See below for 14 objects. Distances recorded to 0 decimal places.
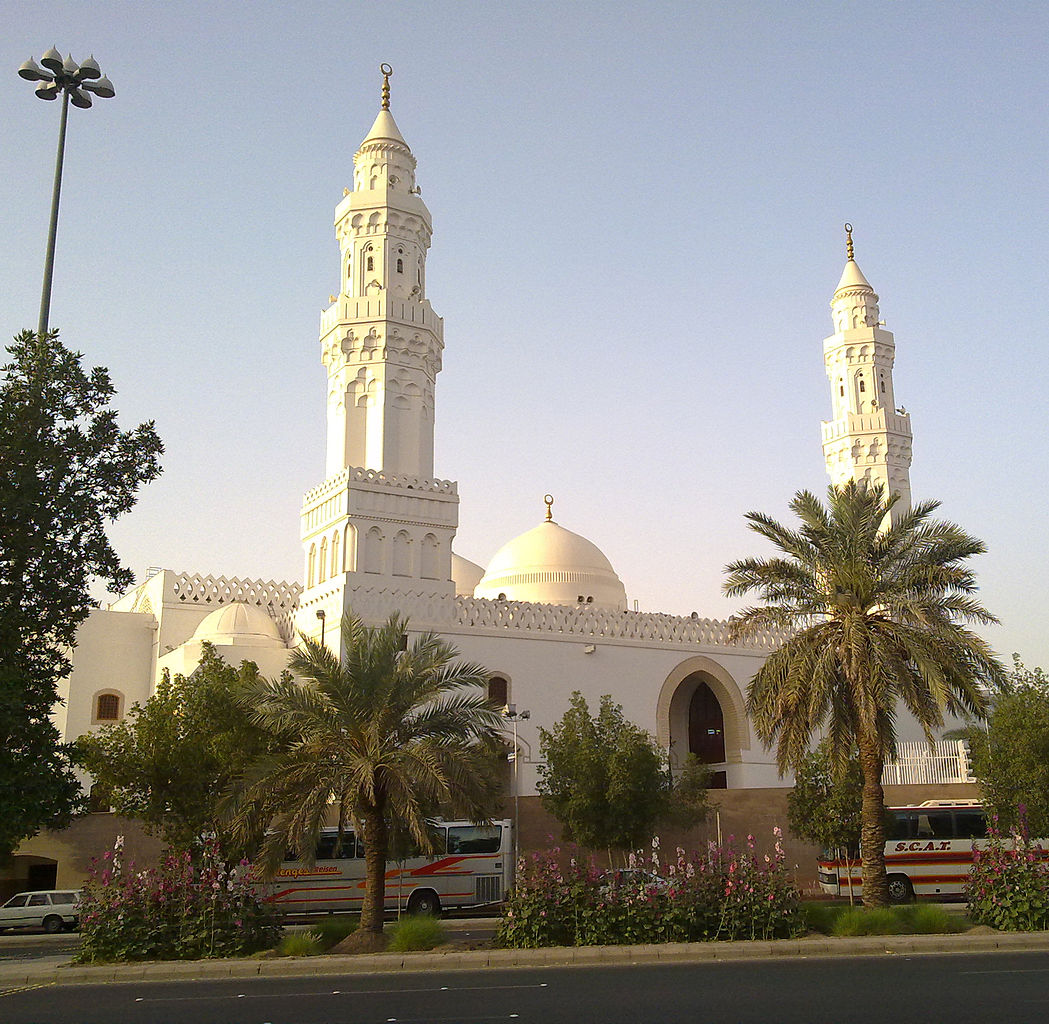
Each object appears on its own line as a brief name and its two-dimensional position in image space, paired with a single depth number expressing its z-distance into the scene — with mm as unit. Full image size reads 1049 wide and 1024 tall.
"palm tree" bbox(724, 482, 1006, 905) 16719
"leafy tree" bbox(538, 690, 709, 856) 21469
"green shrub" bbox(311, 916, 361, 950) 14920
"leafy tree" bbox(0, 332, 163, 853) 15281
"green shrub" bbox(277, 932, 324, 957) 14023
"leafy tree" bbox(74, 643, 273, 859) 20688
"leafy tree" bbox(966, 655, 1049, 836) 21797
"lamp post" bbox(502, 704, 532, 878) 22994
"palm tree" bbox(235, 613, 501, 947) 14953
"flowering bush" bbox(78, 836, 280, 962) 13922
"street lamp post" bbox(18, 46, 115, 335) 16812
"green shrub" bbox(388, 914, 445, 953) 14219
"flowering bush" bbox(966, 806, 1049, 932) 14031
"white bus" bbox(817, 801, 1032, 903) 20438
